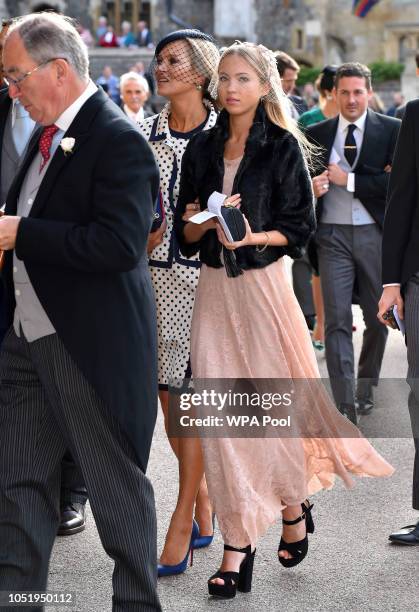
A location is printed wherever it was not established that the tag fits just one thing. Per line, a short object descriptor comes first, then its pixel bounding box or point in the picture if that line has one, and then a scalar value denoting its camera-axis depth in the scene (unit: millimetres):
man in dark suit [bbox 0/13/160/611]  4141
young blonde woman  5258
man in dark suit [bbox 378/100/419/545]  5656
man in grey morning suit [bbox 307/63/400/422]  8031
